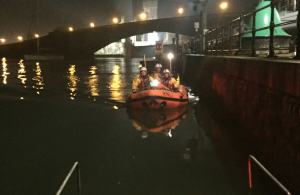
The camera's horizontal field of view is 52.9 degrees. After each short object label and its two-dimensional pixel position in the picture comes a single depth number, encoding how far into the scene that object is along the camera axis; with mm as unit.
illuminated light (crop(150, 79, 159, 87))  10624
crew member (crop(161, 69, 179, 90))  11495
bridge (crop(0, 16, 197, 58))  56312
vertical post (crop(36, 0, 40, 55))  61269
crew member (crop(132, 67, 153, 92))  11134
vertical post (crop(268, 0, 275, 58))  6091
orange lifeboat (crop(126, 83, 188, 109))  10078
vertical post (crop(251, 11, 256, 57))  7268
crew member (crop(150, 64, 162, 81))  11938
